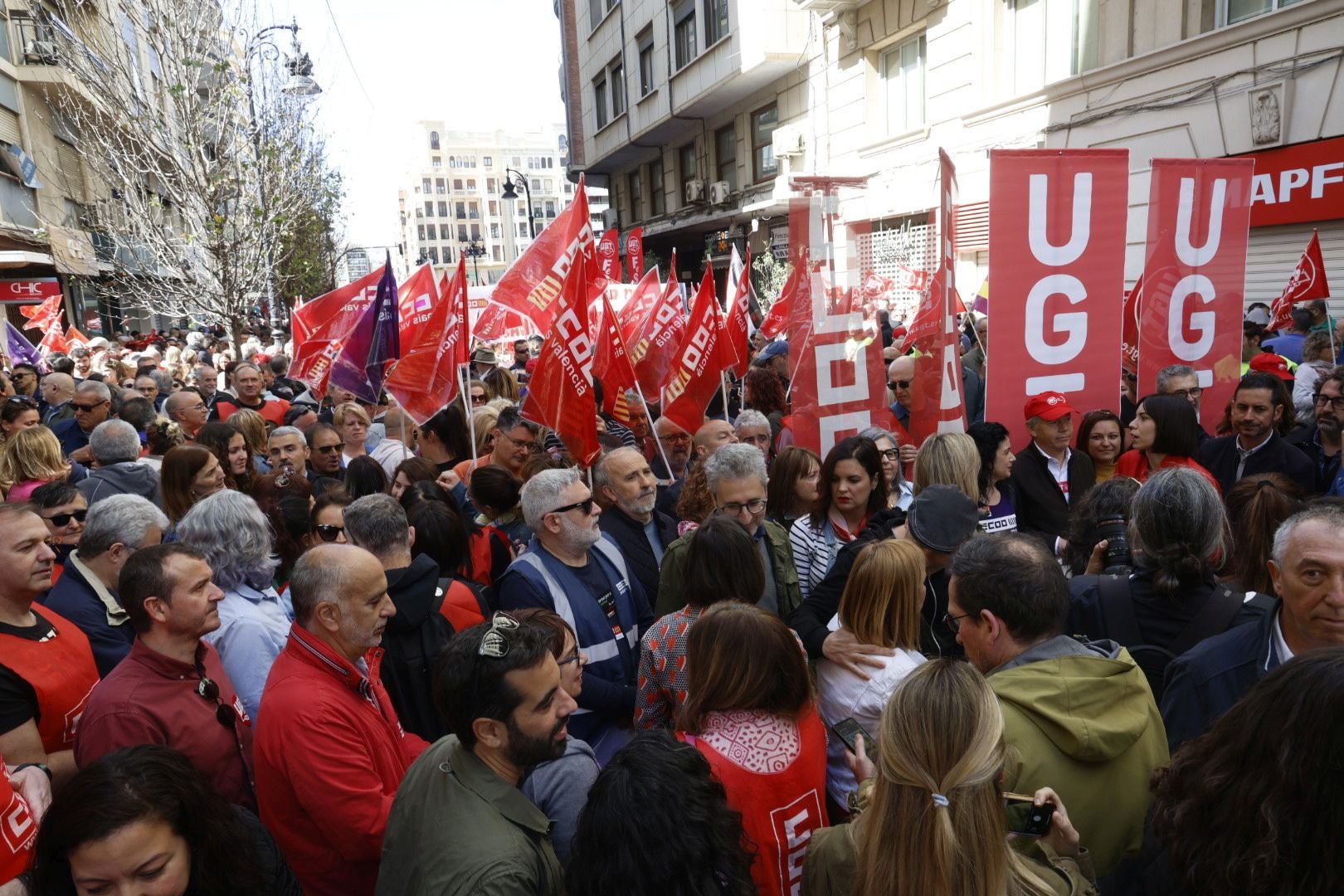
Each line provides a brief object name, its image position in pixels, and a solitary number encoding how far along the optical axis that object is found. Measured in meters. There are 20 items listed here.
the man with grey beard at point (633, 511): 4.21
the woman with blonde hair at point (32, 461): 5.26
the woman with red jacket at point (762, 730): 2.15
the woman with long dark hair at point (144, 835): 1.78
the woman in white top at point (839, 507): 4.18
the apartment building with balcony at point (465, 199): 121.12
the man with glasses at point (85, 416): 7.05
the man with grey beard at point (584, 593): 3.37
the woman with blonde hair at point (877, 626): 2.61
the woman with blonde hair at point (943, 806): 1.55
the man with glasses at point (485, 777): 1.81
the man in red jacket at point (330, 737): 2.39
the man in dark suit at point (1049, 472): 4.84
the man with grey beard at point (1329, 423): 4.99
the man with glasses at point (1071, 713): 1.99
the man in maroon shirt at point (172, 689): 2.48
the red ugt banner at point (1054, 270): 5.11
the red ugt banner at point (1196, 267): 5.83
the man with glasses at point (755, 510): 3.89
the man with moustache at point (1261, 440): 5.03
